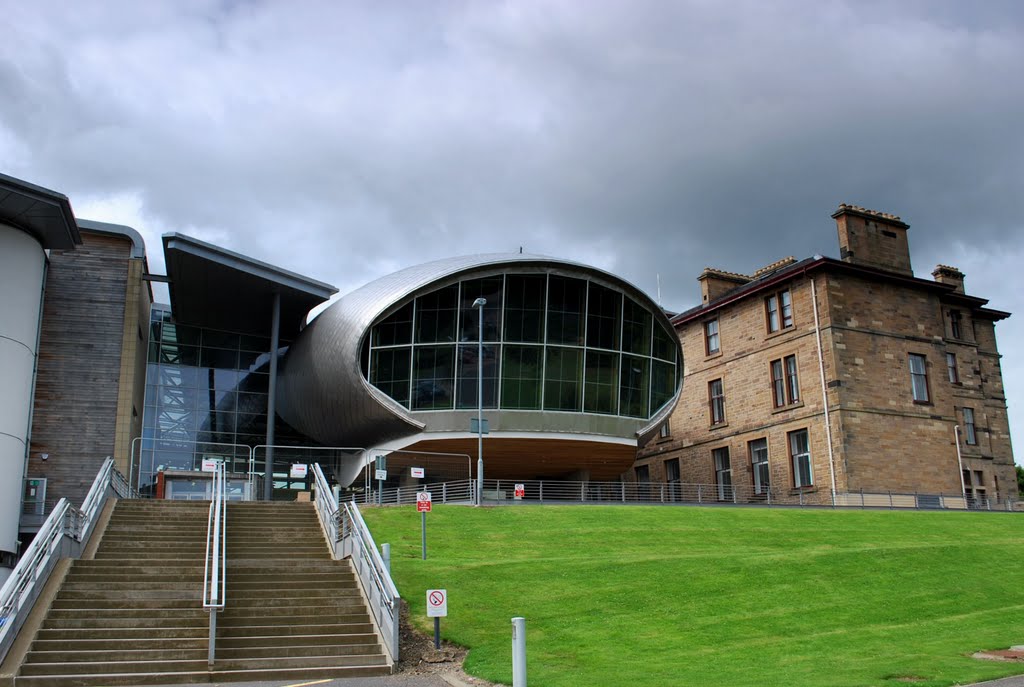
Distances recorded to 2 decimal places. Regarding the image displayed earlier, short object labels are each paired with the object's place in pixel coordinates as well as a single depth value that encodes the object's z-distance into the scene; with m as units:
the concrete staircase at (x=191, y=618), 13.89
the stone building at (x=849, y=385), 40.62
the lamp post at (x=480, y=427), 29.88
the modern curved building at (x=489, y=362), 37.47
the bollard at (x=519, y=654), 11.52
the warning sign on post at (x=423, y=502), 20.77
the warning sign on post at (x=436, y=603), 14.53
